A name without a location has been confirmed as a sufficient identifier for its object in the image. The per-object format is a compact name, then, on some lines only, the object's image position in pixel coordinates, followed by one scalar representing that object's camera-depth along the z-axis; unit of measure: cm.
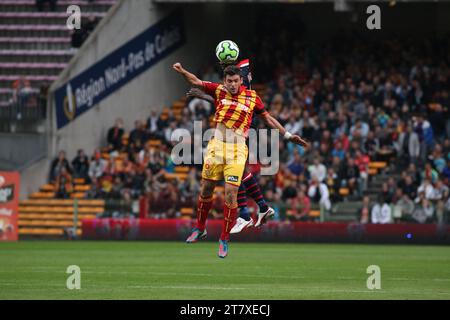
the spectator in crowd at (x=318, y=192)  3469
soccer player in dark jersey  1900
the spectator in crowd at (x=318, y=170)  3581
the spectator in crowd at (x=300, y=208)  3303
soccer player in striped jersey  1823
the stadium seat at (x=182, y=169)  3991
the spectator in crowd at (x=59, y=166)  3969
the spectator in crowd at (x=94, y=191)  3738
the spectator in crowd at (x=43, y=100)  4028
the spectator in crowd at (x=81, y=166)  3991
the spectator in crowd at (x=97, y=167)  3948
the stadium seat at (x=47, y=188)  3997
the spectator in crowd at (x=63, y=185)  3900
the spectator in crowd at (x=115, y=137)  4141
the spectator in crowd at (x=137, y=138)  4084
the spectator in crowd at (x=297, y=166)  3659
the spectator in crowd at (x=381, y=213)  3222
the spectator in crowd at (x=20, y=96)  4025
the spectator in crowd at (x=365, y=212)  3250
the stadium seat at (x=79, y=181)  3972
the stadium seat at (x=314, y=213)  3300
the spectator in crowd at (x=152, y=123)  4178
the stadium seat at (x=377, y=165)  3666
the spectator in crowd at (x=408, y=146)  3619
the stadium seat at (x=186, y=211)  3488
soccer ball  1789
